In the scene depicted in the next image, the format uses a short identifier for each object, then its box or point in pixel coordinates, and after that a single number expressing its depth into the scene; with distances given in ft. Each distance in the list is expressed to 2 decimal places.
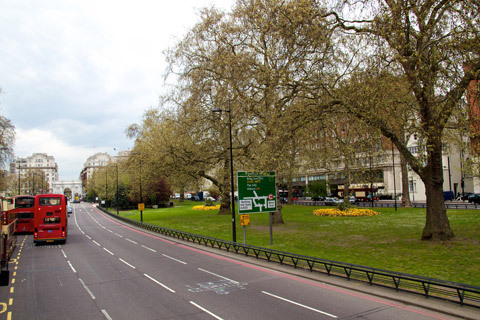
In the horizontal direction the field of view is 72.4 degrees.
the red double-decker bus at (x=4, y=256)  29.48
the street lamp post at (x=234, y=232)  67.93
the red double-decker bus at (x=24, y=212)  106.22
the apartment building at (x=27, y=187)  351.95
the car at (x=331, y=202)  176.46
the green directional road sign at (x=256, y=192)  63.31
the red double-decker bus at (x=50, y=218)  81.61
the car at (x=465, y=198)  180.24
